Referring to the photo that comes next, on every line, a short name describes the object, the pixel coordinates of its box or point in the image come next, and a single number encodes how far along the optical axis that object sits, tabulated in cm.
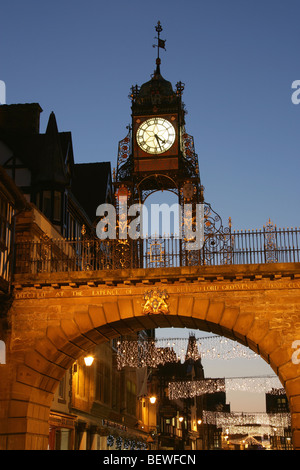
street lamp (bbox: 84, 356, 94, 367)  2247
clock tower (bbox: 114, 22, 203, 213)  2386
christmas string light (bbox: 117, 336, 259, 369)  3481
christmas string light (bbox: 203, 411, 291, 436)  6141
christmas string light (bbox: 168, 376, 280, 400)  4914
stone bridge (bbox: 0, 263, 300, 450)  1856
